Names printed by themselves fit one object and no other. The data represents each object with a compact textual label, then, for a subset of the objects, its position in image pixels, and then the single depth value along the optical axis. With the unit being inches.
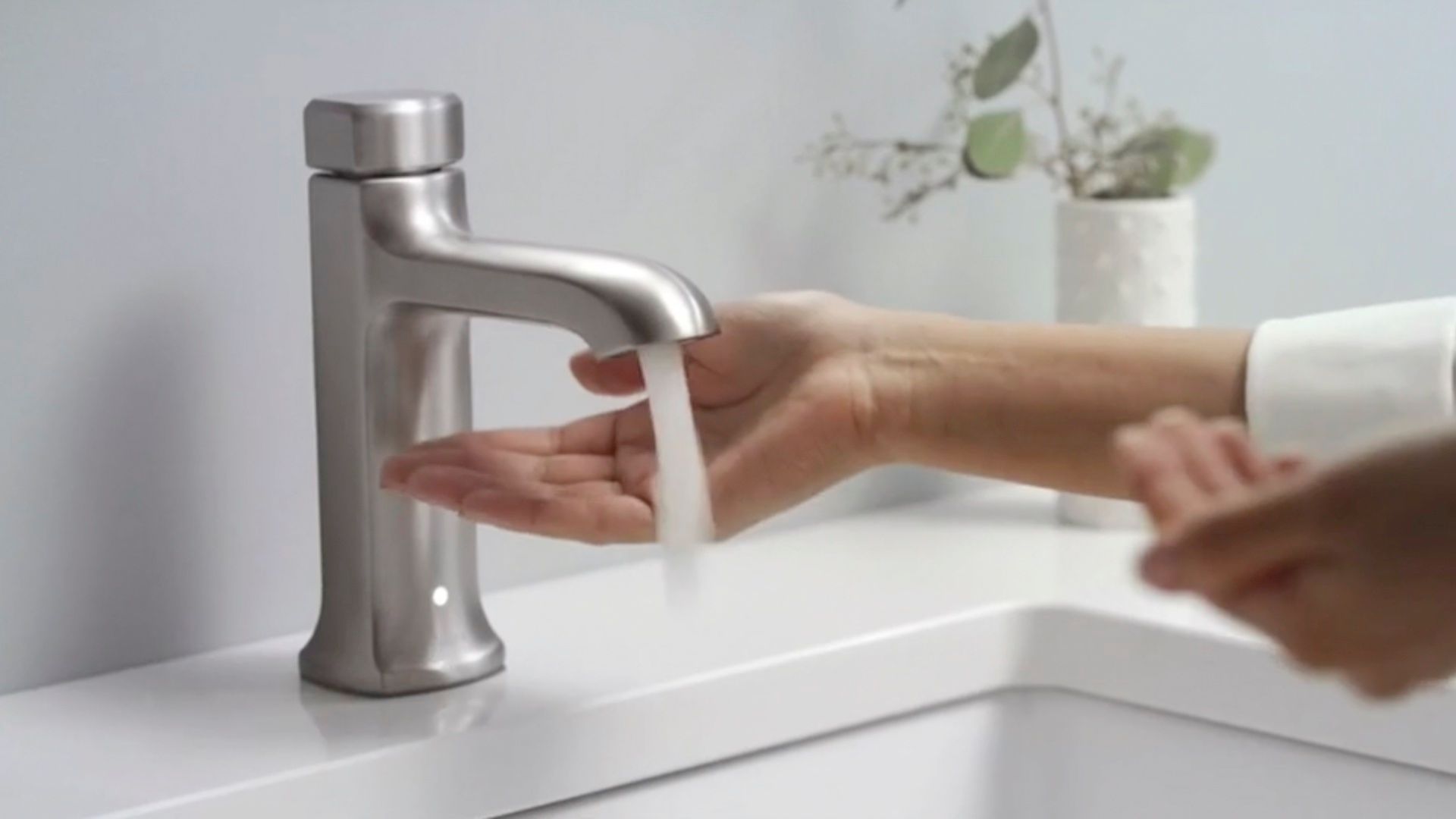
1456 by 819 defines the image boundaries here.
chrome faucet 49.4
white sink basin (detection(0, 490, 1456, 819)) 49.2
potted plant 57.8
